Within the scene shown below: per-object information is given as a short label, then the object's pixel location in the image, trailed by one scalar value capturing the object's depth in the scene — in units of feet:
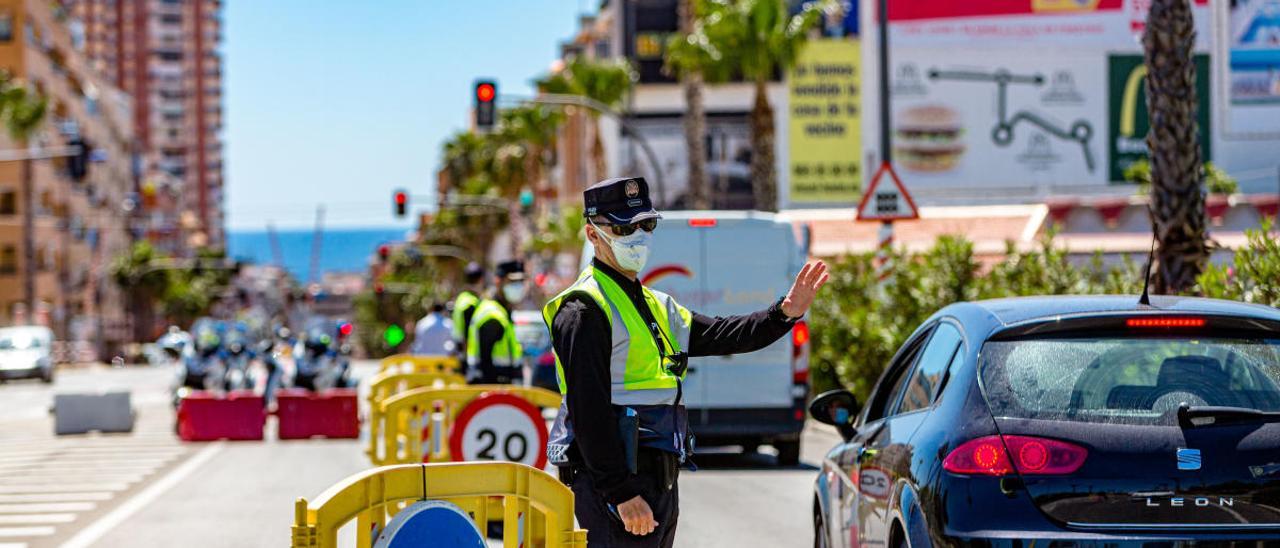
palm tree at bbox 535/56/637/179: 195.72
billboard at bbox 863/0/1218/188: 230.89
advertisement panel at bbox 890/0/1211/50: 233.35
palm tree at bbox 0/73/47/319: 246.06
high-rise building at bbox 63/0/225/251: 556.92
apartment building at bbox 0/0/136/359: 271.28
